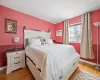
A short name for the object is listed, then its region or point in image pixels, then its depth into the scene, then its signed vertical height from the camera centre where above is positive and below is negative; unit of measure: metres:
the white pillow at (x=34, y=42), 2.13 -0.12
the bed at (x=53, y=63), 0.95 -0.56
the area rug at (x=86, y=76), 1.37 -1.08
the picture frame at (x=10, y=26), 1.88 +0.55
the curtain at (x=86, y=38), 2.10 +0.05
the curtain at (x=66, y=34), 2.93 +0.31
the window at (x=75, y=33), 2.71 +0.37
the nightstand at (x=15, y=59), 1.63 -0.72
